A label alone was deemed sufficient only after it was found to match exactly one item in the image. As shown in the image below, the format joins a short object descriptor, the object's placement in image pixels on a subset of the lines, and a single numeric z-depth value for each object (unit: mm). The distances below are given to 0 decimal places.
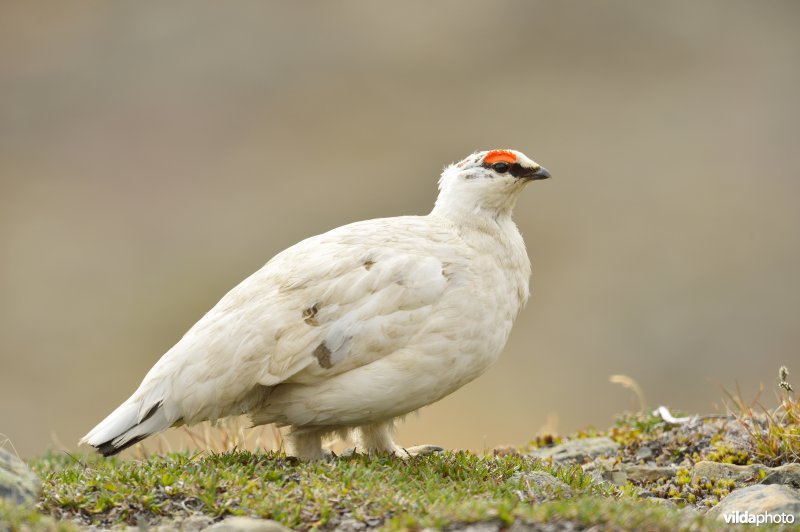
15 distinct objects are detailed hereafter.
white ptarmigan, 11953
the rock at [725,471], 13406
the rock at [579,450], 15734
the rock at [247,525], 9078
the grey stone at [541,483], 11625
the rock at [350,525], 9944
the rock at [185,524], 10008
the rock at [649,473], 14124
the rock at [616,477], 14148
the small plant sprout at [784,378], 13320
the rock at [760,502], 10898
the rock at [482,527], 8922
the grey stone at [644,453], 15398
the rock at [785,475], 12703
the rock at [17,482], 9992
